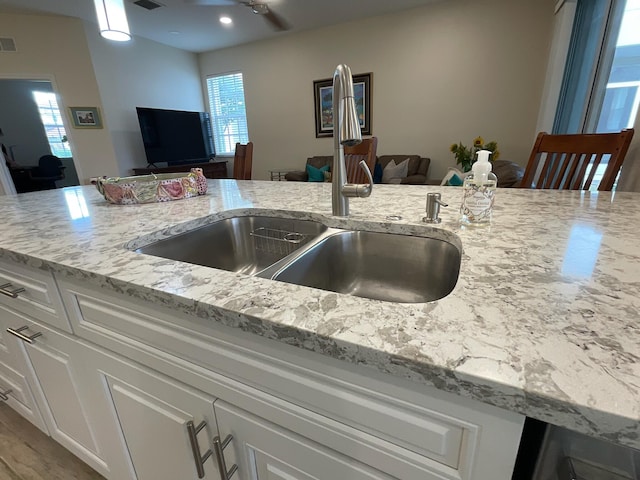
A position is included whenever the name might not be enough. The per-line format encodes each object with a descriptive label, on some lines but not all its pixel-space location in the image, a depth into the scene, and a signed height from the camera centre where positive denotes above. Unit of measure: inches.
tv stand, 173.9 -13.2
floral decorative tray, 49.4 -6.6
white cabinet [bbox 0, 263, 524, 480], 15.6 -17.3
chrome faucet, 32.7 +0.7
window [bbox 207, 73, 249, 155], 208.4 +23.4
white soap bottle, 31.7 -5.8
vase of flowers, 128.0 -7.5
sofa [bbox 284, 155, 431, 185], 157.0 -15.8
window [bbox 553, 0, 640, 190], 78.5 +18.6
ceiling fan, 103.3 +47.4
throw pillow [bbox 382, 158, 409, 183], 161.2 -16.4
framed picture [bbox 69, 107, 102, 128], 150.7 +16.0
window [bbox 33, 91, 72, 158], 227.9 +21.3
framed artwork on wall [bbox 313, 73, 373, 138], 170.4 +22.1
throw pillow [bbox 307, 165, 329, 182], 173.2 -17.7
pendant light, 68.8 +29.7
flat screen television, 171.9 +6.5
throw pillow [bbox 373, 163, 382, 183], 165.3 -17.9
